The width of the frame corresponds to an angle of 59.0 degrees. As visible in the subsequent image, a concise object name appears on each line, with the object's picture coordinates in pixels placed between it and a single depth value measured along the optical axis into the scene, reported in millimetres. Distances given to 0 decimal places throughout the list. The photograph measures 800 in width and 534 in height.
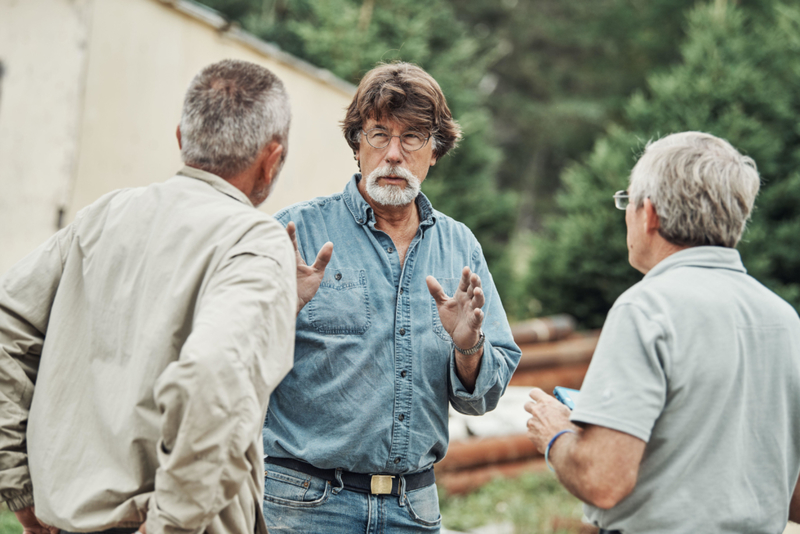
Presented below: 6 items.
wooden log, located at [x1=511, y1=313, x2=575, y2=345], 9156
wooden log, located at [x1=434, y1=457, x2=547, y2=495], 6285
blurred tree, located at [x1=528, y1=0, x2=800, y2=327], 10234
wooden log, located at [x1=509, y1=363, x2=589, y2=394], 8477
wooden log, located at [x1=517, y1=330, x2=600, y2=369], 8641
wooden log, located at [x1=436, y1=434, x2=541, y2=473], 6465
